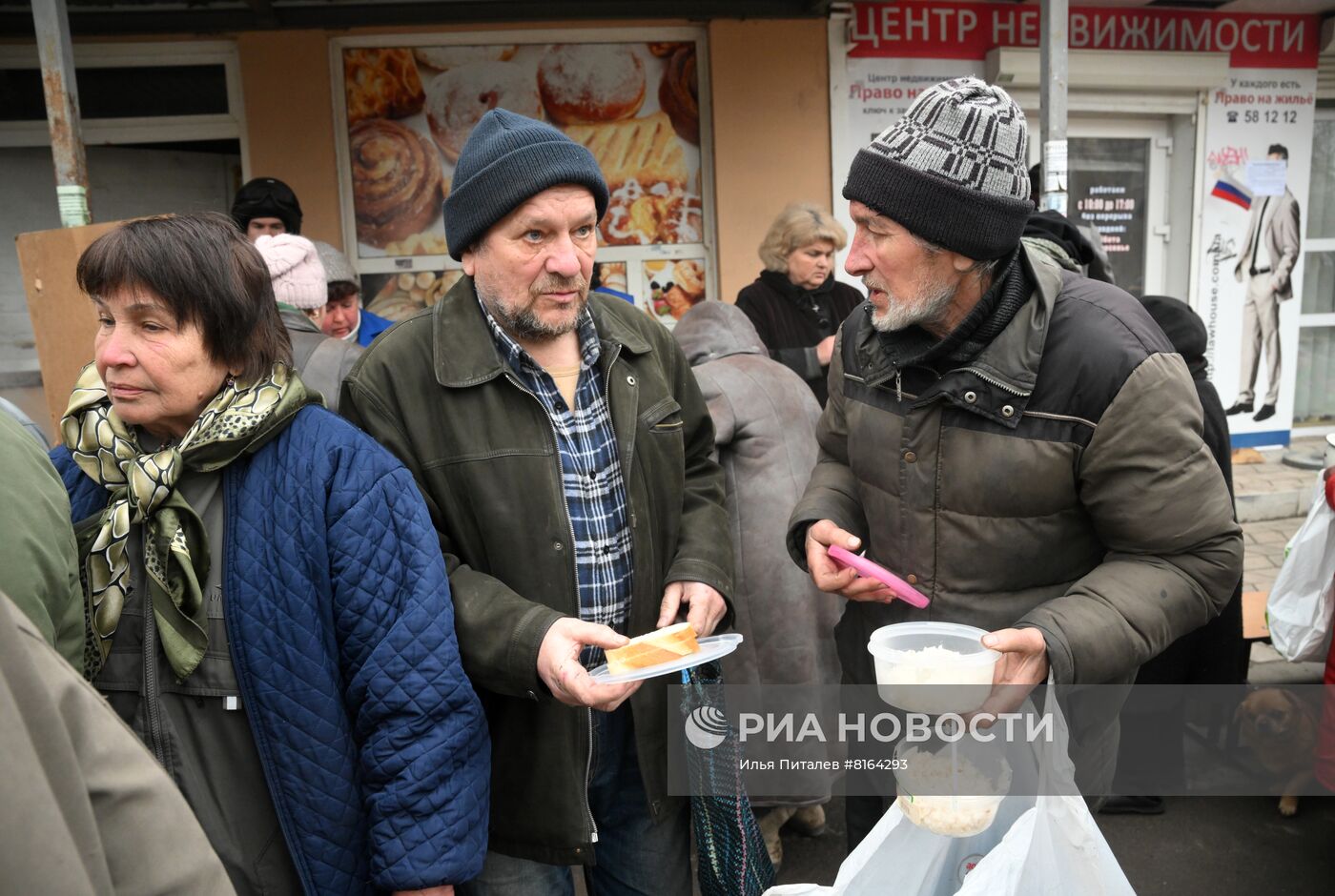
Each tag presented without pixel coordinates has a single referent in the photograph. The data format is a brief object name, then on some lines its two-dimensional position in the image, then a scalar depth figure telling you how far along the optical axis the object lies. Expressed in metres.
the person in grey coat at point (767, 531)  2.96
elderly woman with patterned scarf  1.54
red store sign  6.20
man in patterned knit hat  1.67
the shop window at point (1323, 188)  7.67
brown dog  3.59
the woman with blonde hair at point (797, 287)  4.34
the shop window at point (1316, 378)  7.93
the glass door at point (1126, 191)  7.05
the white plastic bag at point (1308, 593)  3.05
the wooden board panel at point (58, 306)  3.06
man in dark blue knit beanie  1.85
